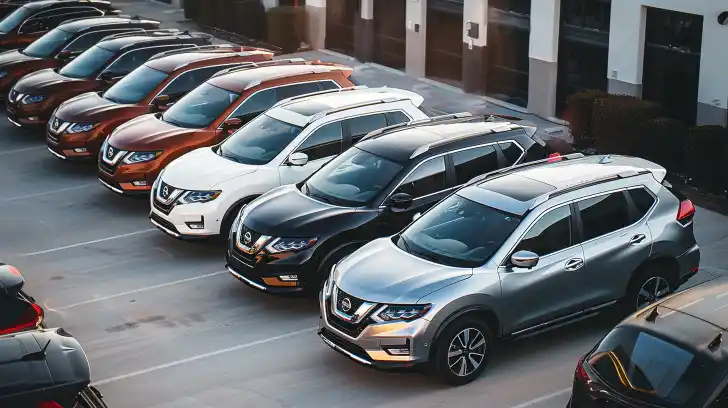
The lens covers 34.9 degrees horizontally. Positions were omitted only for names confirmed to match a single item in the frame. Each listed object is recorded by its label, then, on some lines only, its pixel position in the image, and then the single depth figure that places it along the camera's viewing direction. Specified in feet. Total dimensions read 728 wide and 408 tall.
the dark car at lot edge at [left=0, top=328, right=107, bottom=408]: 26.12
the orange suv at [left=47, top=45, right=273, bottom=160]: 58.59
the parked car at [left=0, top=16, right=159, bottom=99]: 73.77
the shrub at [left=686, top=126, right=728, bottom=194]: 52.37
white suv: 46.44
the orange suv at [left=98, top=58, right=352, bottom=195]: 52.47
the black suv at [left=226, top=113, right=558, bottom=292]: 40.16
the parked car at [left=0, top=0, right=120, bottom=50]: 85.56
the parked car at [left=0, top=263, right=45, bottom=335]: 33.42
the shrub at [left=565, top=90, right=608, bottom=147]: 60.23
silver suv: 33.63
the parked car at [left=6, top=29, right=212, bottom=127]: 66.13
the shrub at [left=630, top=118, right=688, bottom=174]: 55.42
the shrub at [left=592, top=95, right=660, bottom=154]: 57.26
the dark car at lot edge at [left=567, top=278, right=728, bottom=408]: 26.50
